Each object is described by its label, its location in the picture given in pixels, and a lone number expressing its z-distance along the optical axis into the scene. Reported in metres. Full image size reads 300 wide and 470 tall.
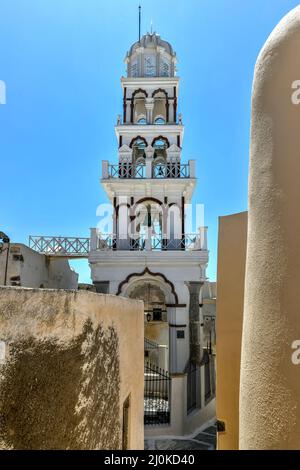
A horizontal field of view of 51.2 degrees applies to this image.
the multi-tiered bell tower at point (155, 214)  13.70
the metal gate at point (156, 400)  11.66
